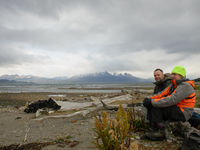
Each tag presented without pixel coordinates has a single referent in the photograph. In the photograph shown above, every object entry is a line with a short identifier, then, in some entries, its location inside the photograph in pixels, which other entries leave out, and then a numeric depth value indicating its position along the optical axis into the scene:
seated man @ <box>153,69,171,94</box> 4.65
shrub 2.72
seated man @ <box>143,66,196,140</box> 3.79
